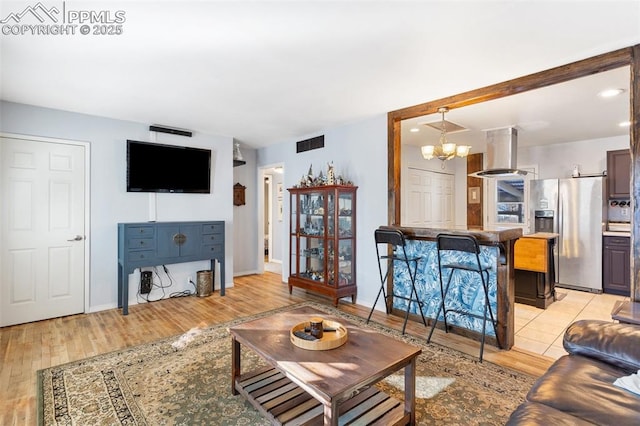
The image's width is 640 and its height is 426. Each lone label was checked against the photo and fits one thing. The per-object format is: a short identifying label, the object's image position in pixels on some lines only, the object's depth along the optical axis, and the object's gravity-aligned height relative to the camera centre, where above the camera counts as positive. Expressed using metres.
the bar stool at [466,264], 2.79 -0.50
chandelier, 3.53 +0.72
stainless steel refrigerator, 4.87 -0.16
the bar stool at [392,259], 3.43 -0.53
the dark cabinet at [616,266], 4.66 -0.77
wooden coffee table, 1.56 -0.82
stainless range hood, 4.47 +0.88
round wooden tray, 1.85 -0.76
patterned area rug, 1.94 -1.23
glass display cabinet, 4.22 -0.37
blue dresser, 3.85 -0.43
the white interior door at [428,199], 5.90 +0.27
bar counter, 2.93 -0.72
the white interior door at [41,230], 3.43 -0.20
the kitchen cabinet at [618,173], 4.86 +0.63
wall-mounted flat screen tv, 4.18 +0.62
